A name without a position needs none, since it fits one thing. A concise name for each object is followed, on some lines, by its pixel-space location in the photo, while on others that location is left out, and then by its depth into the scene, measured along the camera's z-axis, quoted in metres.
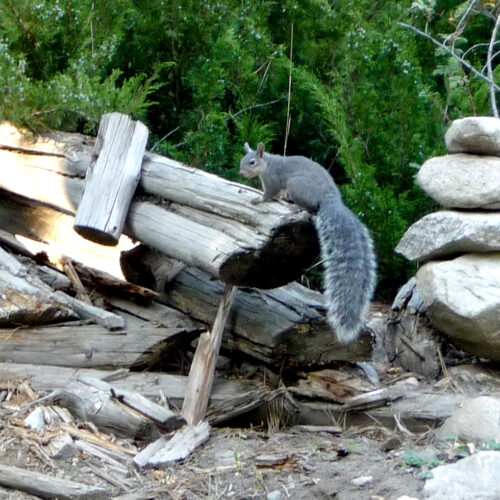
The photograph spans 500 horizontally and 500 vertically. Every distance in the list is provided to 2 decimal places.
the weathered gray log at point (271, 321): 9.37
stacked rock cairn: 9.88
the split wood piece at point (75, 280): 10.75
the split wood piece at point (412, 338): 10.80
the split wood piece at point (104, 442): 7.98
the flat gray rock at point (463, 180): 10.12
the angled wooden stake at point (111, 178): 9.33
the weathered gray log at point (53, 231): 11.46
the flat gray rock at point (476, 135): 10.14
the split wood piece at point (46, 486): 7.03
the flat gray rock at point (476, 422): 7.84
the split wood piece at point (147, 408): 8.34
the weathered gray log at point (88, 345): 9.55
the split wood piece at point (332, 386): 9.43
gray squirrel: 8.11
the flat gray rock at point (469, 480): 6.41
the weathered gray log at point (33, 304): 9.59
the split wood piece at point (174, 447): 7.78
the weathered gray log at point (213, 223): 8.19
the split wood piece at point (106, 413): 8.30
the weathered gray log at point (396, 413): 9.11
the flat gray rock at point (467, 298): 9.77
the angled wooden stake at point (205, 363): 8.91
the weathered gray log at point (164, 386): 9.05
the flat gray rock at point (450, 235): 9.99
